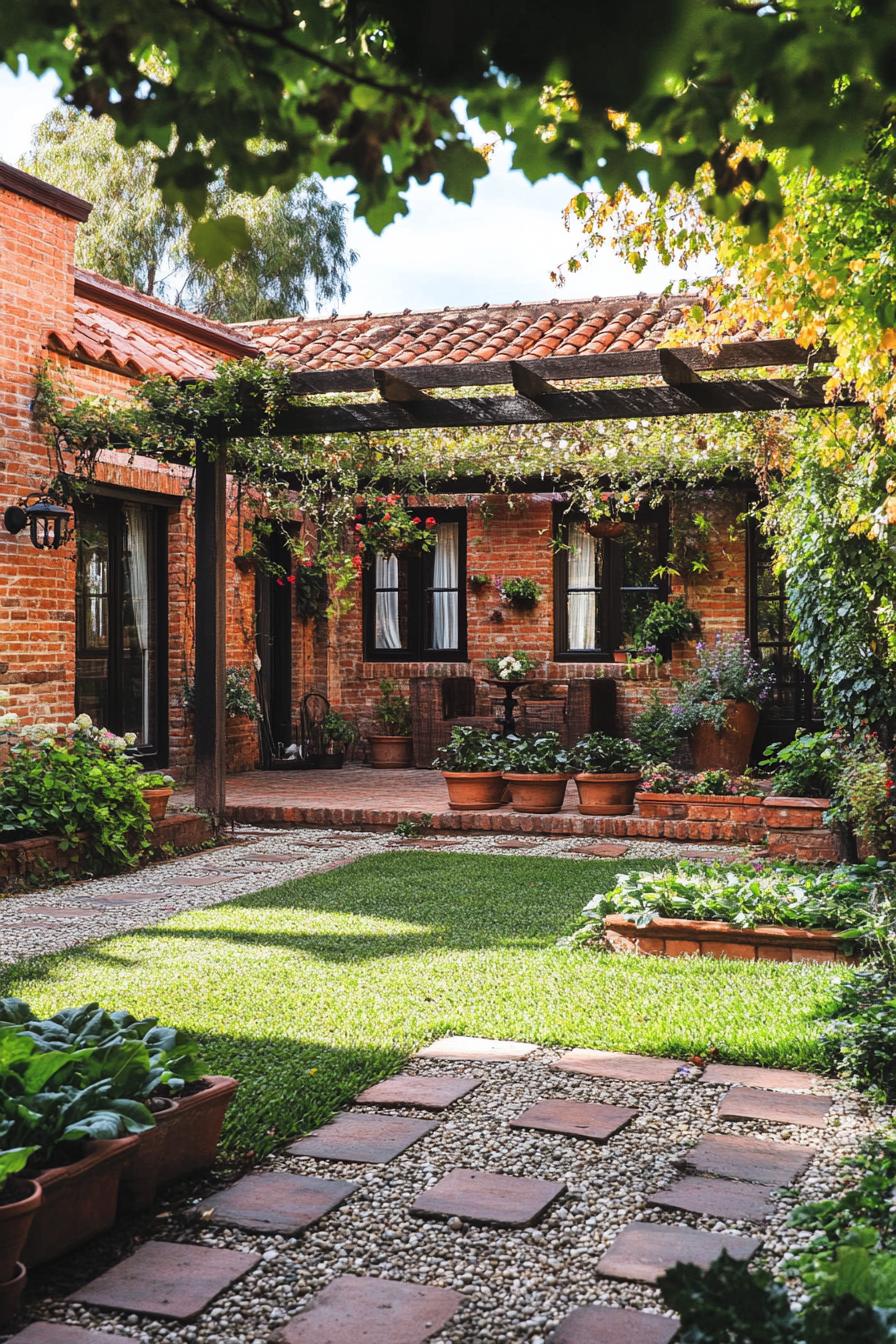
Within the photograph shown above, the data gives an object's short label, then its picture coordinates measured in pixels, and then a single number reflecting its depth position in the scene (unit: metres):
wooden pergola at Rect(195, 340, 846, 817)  7.24
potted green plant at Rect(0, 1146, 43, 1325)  2.34
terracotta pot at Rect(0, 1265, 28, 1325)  2.34
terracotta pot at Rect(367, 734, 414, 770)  13.28
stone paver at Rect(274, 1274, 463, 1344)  2.27
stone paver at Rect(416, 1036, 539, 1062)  3.91
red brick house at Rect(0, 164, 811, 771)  8.46
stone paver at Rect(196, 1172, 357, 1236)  2.74
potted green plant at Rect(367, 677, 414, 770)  13.30
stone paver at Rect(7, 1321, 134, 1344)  2.24
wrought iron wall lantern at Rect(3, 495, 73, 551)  8.09
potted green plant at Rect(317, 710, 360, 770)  13.02
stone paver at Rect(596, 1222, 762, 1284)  2.50
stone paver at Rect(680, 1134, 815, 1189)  2.98
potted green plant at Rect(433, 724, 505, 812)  9.56
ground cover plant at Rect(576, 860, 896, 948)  5.17
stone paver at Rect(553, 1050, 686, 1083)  3.70
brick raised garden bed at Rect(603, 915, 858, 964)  5.09
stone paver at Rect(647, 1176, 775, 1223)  2.76
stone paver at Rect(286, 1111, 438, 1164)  3.14
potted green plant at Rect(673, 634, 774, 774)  11.16
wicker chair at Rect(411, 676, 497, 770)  12.88
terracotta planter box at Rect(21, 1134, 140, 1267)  2.52
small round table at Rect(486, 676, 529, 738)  11.95
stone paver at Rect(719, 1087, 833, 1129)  3.35
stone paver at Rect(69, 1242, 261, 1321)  2.37
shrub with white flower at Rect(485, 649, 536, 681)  12.18
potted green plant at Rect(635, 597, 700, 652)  12.48
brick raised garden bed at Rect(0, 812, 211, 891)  7.01
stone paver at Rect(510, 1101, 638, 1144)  3.29
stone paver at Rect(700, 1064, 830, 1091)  3.62
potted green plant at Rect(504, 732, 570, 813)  9.47
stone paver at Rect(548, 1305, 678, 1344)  2.25
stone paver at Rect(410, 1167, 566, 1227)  2.78
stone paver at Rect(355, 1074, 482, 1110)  3.50
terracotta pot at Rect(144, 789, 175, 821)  8.11
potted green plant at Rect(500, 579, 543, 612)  13.16
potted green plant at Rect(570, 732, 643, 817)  9.41
